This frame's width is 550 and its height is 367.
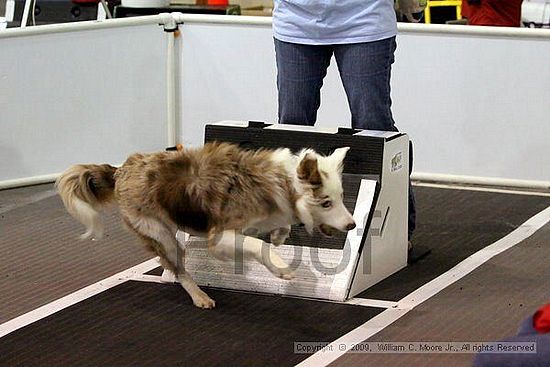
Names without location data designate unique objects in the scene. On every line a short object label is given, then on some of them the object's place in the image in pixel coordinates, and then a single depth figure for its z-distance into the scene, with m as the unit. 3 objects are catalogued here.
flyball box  4.43
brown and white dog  4.11
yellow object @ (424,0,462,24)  9.36
